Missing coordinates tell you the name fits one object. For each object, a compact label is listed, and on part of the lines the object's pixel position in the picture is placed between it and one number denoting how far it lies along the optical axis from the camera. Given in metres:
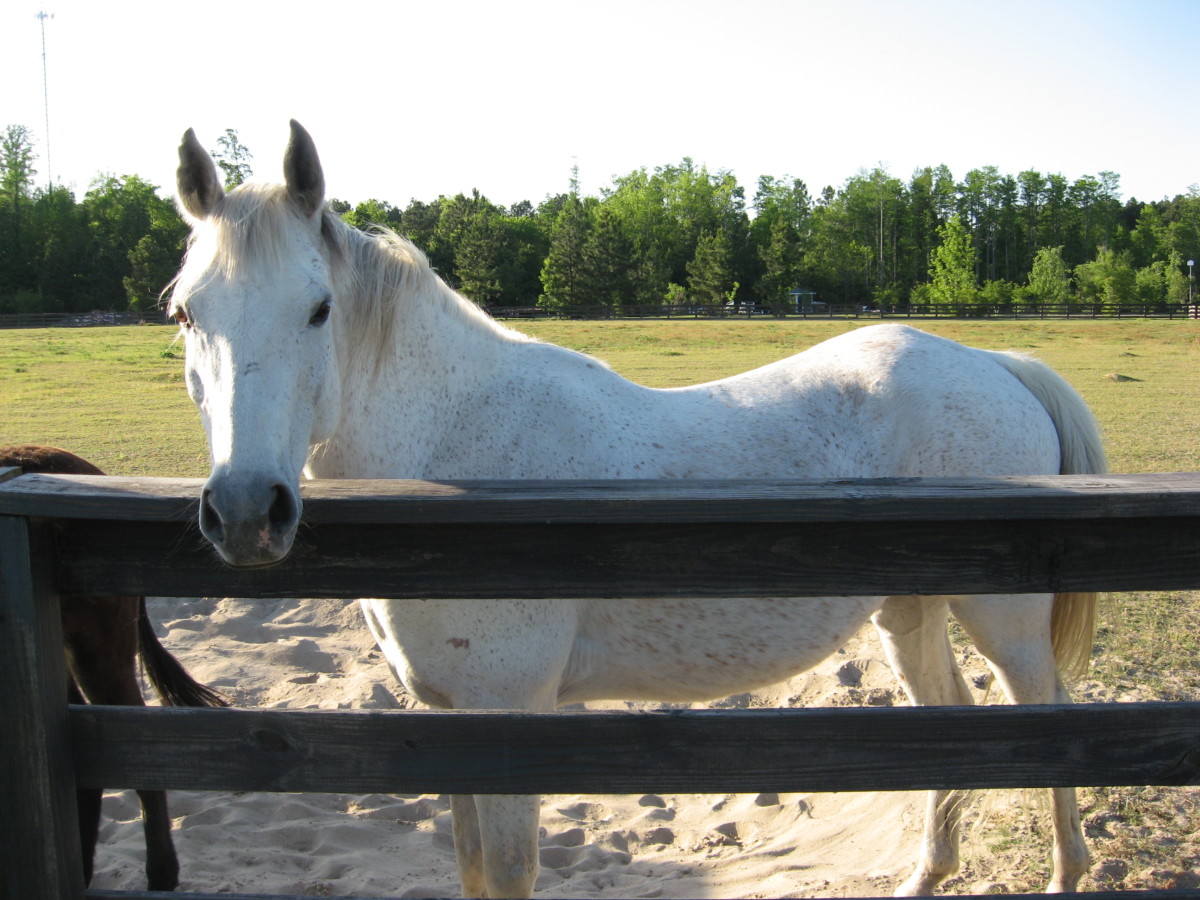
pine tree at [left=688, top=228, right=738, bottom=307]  73.31
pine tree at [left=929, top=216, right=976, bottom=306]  73.06
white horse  2.07
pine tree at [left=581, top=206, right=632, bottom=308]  65.81
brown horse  3.04
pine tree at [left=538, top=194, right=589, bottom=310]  65.50
